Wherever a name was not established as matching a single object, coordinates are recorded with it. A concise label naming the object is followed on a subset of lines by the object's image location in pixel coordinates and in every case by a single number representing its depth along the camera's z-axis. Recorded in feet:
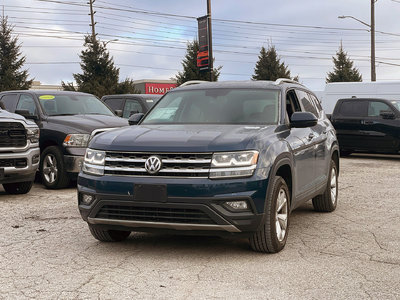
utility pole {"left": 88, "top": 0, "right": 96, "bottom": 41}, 142.10
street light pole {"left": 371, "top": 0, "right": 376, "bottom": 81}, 102.98
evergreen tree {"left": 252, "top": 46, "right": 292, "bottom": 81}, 140.26
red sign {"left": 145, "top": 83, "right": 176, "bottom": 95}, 204.85
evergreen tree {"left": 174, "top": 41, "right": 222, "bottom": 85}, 127.13
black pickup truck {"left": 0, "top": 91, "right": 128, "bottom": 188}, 31.58
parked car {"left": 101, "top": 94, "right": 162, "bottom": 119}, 45.65
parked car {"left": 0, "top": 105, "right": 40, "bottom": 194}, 27.91
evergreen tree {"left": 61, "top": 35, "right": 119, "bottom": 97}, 113.91
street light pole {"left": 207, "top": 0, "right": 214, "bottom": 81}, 84.33
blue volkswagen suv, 15.57
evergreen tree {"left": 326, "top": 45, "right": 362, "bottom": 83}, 157.99
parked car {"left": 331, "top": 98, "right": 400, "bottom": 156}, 50.93
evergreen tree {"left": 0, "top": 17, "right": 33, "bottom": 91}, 114.62
